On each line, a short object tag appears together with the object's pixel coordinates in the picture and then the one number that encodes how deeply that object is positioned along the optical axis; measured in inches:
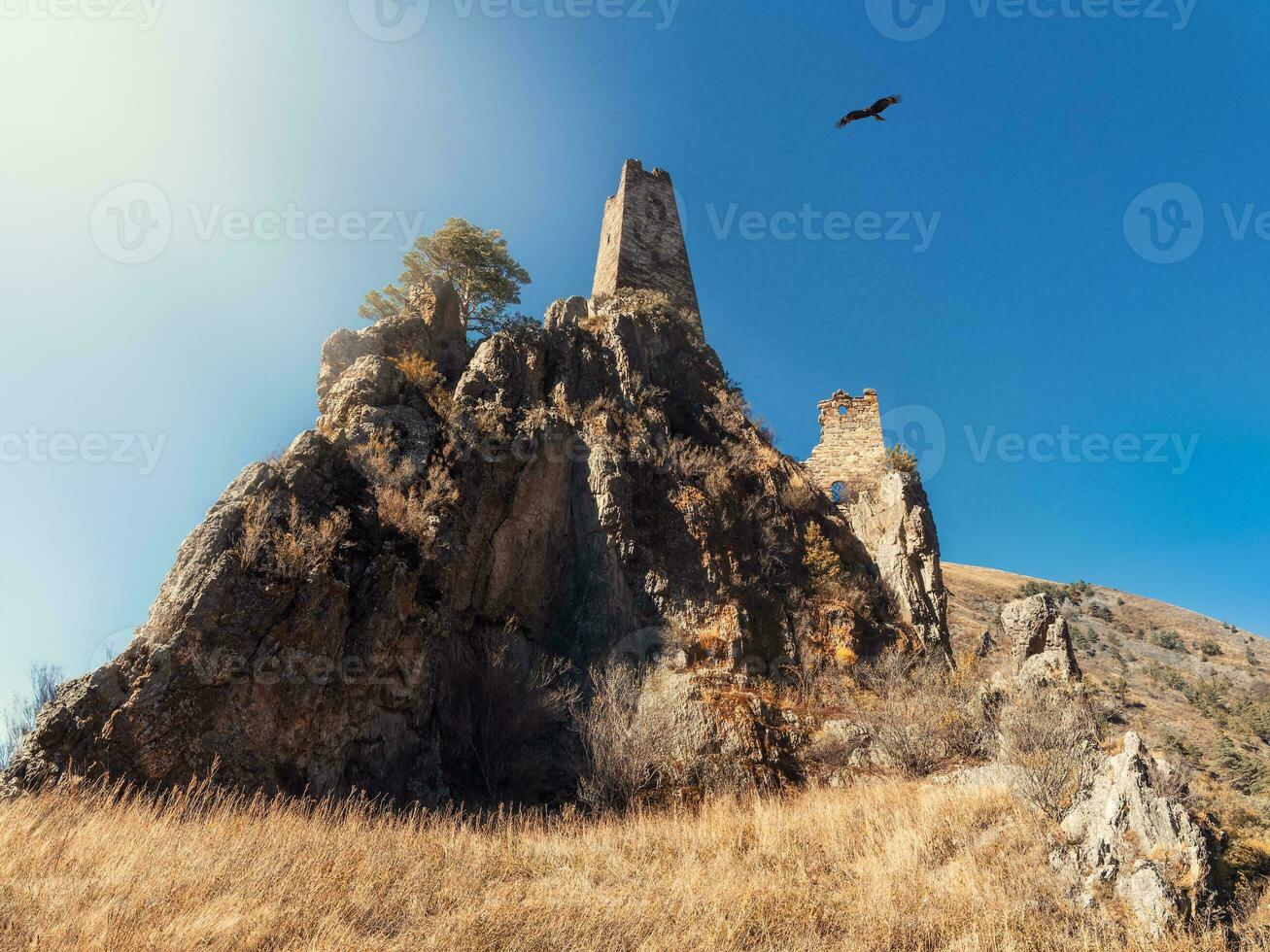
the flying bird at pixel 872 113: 386.3
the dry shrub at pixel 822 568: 696.4
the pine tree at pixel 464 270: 919.0
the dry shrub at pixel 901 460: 868.6
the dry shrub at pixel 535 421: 652.1
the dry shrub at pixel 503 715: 489.1
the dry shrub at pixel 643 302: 921.8
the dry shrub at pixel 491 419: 629.0
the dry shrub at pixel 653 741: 460.4
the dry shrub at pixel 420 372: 634.8
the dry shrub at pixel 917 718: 505.4
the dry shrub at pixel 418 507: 520.1
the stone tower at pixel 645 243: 1056.8
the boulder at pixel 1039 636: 613.0
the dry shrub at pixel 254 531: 425.4
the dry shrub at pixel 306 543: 441.4
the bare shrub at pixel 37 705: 564.9
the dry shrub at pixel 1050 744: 341.1
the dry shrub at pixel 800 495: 763.4
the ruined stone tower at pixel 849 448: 945.5
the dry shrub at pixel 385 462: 538.9
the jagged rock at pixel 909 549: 729.6
